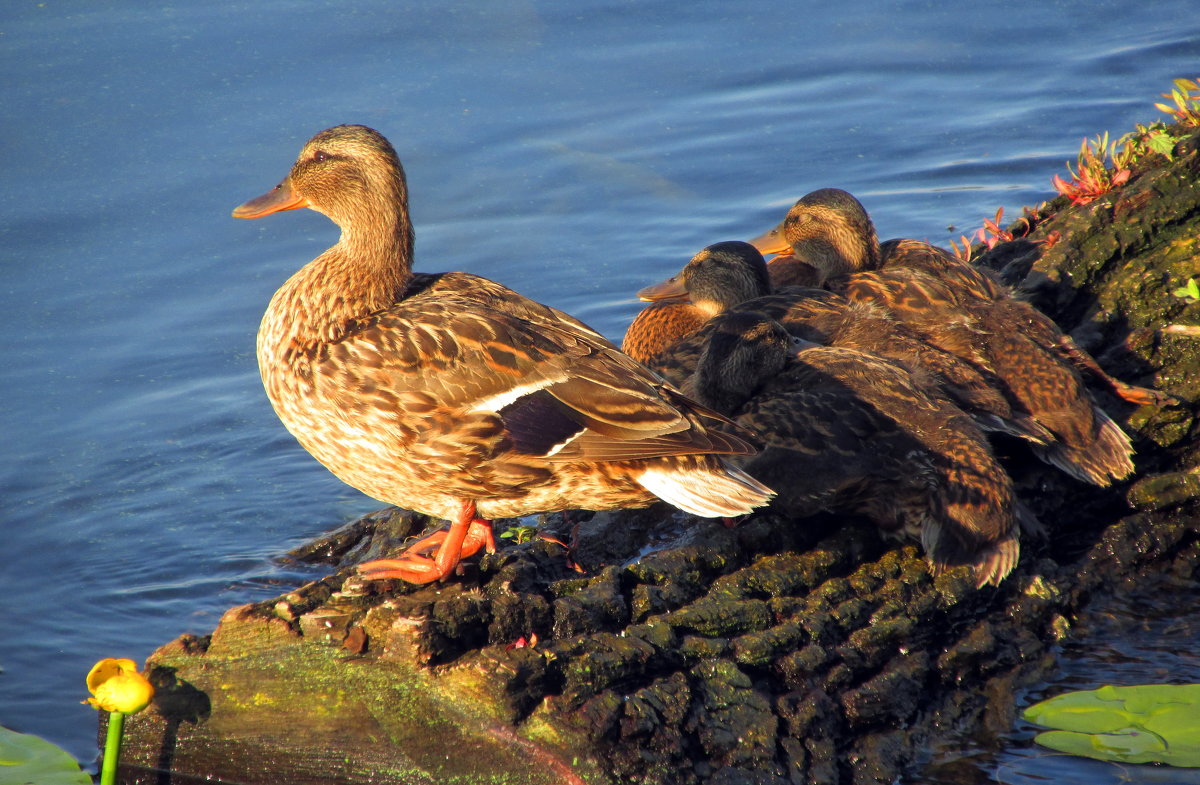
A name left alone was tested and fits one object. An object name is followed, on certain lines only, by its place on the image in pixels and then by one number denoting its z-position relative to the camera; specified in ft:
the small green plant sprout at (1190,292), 35.09
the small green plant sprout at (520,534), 29.45
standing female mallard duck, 27.25
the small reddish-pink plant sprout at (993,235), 44.60
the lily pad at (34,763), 26.22
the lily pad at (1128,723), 25.49
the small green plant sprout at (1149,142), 39.40
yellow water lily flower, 22.12
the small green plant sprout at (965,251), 46.85
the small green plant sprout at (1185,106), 42.14
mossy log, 23.08
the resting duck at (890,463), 27.89
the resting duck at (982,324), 31.60
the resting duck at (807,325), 31.71
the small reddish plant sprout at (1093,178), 41.24
